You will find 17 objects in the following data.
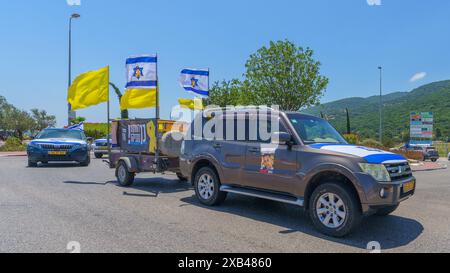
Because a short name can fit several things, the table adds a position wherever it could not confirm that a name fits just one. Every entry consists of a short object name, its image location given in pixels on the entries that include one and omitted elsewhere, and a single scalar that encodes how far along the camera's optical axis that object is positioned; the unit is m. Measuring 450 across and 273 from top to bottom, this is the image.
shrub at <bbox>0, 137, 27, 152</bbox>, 28.70
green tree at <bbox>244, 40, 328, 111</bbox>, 26.12
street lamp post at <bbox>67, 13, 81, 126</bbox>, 26.86
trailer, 9.32
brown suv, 5.25
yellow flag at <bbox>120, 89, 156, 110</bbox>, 10.32
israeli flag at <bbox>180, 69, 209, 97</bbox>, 13.80
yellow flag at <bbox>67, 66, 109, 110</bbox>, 11.30
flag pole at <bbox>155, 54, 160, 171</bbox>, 9.26
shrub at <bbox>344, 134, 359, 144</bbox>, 23.66
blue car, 14.42
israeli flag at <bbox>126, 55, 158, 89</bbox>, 10.21
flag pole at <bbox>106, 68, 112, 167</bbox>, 10.32
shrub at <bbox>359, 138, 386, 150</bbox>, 25.19
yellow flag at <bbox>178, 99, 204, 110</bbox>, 12.94
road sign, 38.91
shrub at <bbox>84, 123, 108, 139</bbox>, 38.41
